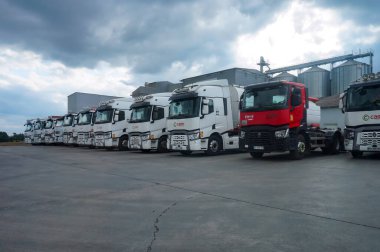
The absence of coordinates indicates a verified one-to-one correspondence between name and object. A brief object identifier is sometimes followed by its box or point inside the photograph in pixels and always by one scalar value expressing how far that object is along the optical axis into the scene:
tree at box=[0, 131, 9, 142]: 44.38
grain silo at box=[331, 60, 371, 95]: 23.22
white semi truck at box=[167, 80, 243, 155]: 15.43
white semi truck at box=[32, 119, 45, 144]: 35.19
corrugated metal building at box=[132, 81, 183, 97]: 32.24
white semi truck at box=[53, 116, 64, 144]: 31.86
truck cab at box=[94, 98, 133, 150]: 21.64
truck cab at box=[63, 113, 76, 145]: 28.74
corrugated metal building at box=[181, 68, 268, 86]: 20.92
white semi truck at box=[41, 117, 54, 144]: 33.47
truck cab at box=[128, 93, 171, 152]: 18.42
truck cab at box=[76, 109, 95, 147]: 25.00
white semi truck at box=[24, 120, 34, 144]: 37.00
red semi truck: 12.32
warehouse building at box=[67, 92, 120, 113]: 32.25
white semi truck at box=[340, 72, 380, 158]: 12.16
